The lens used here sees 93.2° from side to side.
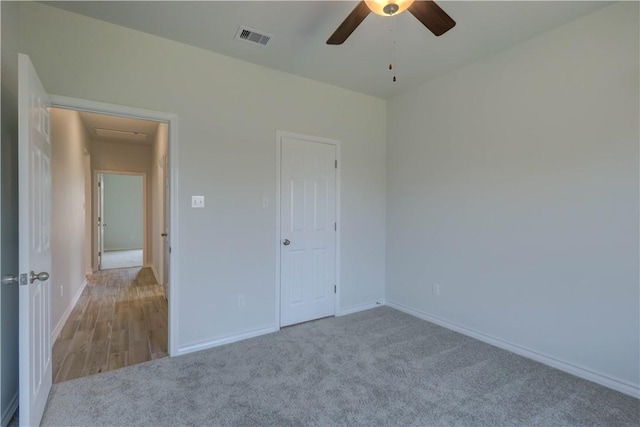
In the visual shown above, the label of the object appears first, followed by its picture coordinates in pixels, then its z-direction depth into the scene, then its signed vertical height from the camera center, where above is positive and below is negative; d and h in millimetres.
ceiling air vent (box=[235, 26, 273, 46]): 2453 +1456
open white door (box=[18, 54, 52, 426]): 1516 -188
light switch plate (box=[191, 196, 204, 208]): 2723 +74
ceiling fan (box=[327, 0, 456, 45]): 1602 +1096
